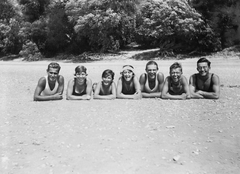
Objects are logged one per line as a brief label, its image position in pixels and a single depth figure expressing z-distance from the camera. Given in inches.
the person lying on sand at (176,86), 294.4
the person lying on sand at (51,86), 301.9
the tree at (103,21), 912.9
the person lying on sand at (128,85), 303.1
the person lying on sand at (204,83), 296.4
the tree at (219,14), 887.1
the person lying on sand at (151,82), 305.3
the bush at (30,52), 1112.8
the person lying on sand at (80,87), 301.6
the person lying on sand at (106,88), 303.9
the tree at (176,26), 846.5
